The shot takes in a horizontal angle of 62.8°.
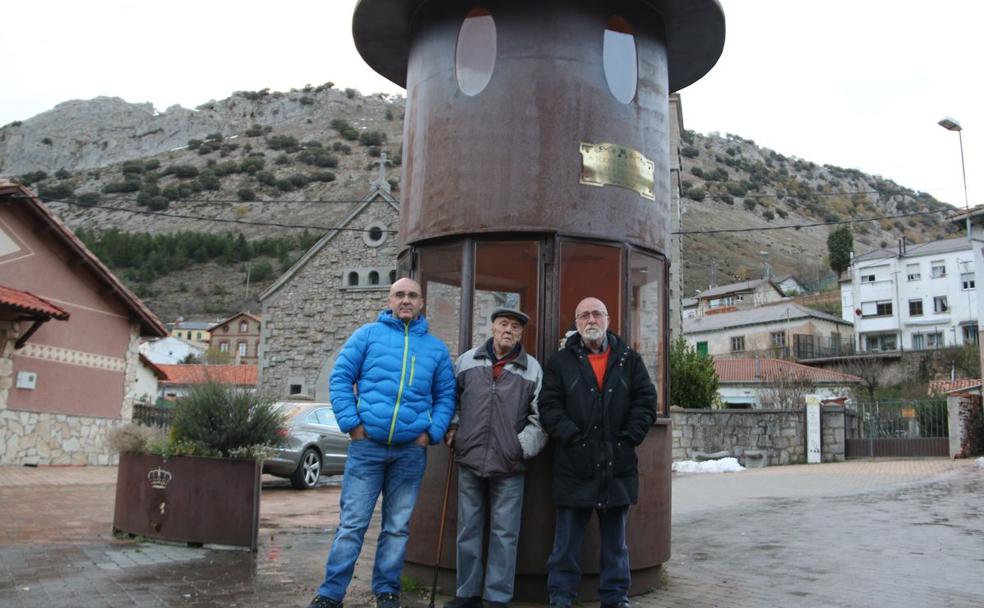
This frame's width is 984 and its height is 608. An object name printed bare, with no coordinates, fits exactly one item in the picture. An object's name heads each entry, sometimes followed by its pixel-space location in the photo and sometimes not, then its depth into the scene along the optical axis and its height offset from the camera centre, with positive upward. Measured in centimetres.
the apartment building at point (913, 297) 5731 +1034
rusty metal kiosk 511 +153
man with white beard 446 -14
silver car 1252 -45
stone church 2864 +441
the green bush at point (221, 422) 647 -3
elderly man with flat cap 451 -12
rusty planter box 626 -64
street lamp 2164 +834
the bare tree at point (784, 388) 3859 +232
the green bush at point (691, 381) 2380 +144
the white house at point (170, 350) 7656 +637
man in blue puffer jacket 439 -3
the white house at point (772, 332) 5859 +756
